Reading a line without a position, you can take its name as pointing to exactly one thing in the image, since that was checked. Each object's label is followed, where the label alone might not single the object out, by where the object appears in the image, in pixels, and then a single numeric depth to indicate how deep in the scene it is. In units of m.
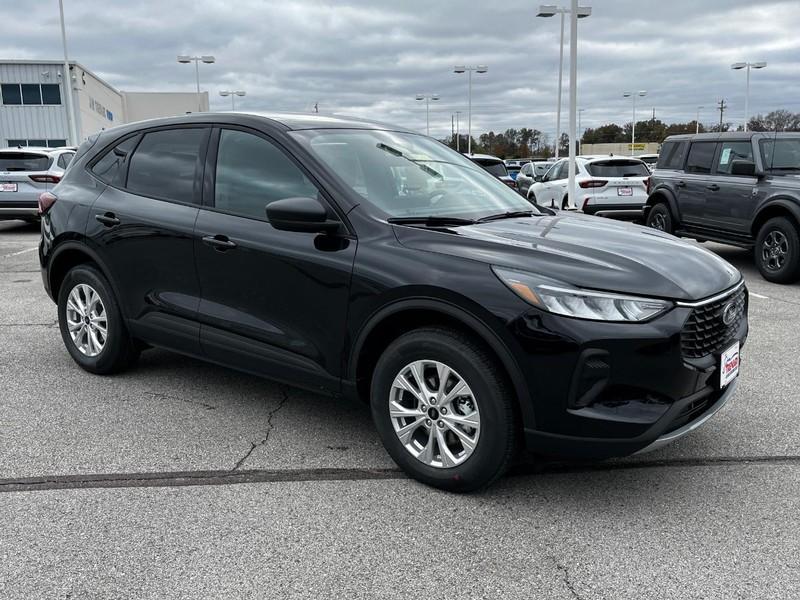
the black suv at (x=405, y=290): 3.05
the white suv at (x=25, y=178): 14.09
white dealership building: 49.59
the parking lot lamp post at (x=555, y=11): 22.12
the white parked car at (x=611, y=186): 14.48
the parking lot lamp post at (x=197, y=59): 47.62
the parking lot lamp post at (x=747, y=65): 48.49
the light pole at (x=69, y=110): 35.95
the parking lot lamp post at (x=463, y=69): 49.05
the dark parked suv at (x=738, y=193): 9.12
